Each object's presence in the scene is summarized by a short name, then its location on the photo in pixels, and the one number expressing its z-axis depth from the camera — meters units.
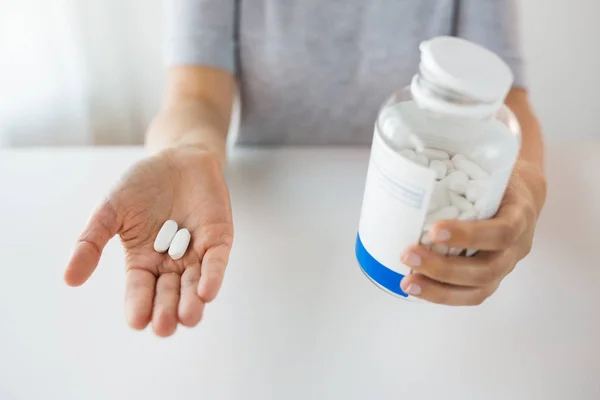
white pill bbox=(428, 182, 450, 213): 0.44
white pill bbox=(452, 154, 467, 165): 0.46
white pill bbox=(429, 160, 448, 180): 0.44
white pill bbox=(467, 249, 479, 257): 0.48
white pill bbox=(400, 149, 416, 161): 0.44
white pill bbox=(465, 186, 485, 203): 0.44
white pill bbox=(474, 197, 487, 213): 0.44
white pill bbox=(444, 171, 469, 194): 0.44
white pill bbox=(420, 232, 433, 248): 0.45
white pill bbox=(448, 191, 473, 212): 0.45
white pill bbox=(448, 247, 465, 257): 0.47
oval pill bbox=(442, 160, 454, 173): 0.45
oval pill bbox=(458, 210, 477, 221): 0.45
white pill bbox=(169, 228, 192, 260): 0.50
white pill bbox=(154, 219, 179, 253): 0.51
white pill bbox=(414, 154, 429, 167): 0.44
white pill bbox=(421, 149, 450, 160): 0.45
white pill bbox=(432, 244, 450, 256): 0.46
